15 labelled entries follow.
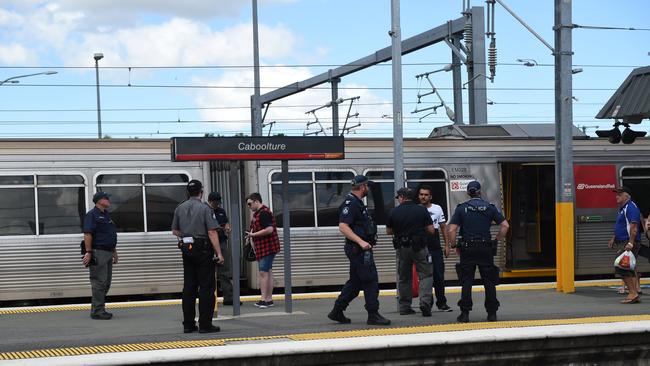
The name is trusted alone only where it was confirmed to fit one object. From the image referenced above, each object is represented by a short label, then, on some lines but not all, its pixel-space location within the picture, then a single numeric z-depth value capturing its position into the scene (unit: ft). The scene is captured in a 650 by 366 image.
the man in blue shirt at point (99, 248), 41.37
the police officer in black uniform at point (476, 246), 37.83
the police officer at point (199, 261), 36.27
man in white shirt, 41.70
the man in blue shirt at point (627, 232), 44.52
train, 52.70
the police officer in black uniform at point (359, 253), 37.22
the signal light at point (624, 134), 55.98
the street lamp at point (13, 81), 118.68
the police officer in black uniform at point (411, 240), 39.42
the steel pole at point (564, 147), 49.55
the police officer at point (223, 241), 44.27
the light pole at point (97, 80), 132.26
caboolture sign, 38.91
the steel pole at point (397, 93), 45.70
